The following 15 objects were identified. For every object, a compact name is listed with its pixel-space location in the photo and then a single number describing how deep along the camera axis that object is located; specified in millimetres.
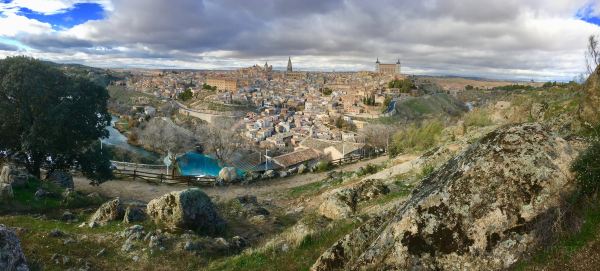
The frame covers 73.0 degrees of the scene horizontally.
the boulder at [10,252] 6055
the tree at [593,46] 12648
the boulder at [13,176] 15078
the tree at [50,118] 16797
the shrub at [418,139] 26944
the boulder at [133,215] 11930
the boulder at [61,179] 18312
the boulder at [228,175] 23422
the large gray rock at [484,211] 4477
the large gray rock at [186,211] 11461
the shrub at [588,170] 4598
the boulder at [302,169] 26016
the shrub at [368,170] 21266
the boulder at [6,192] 13750
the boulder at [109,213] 12195
